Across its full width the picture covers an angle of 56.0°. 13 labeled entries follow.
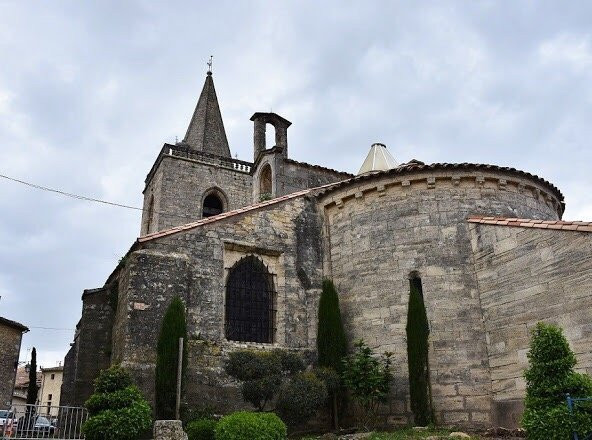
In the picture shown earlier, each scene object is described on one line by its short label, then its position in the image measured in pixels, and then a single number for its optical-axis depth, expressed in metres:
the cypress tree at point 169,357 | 12.06
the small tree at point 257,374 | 12.73
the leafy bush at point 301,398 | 12.59
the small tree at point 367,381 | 12.89
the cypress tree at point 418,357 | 12.64
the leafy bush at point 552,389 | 8.46
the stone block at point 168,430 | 10.49
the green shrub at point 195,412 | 12.34
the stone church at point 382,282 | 12.43
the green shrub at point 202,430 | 11.22
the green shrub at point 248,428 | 10.17
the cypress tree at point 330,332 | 14.23
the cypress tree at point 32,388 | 25.72
